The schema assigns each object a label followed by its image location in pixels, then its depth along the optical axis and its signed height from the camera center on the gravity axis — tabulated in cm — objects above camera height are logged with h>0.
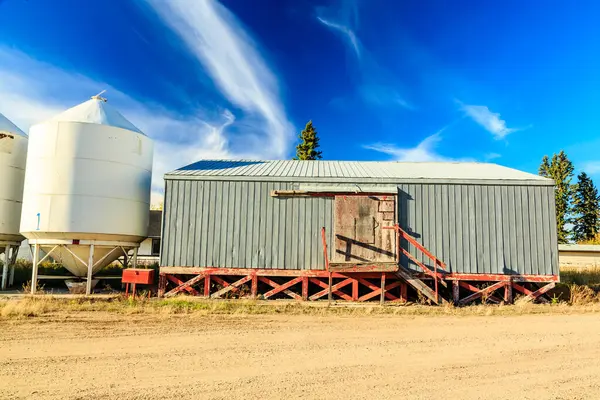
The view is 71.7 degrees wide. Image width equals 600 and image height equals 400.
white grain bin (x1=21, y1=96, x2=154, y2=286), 1389 +205
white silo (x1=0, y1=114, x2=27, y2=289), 1594 +248
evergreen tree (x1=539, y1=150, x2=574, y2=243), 4197 +786
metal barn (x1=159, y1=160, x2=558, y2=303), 1412 +79
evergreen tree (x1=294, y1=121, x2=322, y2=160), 3797 +1008
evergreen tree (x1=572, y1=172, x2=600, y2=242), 4216 +527
